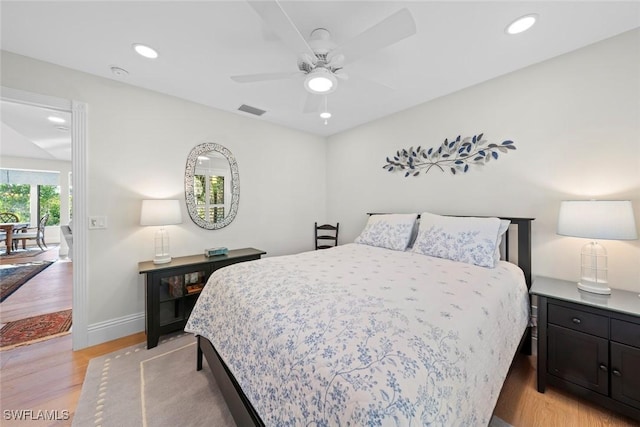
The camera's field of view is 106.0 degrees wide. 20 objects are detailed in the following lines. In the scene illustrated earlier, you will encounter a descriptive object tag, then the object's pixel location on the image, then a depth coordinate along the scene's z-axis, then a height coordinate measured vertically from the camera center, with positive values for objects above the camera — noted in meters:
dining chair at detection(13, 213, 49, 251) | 6.54 -0.64
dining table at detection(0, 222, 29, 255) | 6.00 -0.50
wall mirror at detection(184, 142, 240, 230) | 2.93 +0.34
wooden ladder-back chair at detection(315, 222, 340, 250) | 4.18 -0.42
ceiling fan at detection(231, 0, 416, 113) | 1.26 +1.02
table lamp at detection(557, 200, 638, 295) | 1.57 -0.11
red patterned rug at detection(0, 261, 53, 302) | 3.66 -1.13
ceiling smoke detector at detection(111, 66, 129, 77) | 2.24 +1.33
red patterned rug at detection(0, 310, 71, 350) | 2.37 -1.25
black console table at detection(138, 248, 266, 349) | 2.32 -0.79
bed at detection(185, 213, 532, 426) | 0.79 -0.54
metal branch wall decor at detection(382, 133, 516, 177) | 2.48 +0.64
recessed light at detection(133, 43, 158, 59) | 1.93 +1.33
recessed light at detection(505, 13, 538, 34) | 1.64 +1.32
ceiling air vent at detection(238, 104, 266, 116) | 3.08 +1.34
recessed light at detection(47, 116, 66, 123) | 3.48 +1.38
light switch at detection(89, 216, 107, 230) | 2.35 -0.10
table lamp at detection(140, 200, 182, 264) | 2.44 -0.06
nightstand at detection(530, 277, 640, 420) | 1.45 -0.88
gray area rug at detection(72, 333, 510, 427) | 1.53 -1.31
